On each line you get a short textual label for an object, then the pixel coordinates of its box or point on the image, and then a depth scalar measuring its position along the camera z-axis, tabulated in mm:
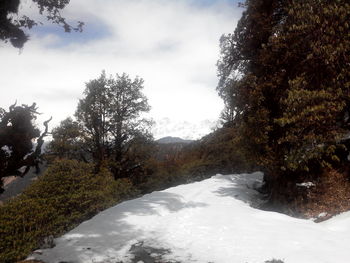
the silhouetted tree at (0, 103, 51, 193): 7191
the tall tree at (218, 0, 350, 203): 14297
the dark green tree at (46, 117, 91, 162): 25922
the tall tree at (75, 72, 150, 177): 26531
